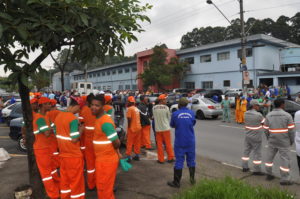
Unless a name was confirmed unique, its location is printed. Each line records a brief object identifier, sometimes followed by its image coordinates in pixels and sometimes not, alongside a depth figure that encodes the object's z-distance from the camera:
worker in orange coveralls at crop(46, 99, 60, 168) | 4.37
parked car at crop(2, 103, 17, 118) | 12.61
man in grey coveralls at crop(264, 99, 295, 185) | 4.98
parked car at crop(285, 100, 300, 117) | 12.14
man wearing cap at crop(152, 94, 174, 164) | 6.35
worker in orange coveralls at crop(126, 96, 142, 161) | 6.52
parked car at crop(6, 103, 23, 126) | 9.98
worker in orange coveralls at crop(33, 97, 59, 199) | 4.10
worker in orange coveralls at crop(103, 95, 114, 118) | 5.23
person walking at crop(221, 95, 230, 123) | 13.86
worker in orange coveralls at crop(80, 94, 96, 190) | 4.59
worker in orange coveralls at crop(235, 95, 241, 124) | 13.83
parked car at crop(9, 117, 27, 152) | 8.05
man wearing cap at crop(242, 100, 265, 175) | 5.59
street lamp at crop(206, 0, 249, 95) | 15.89
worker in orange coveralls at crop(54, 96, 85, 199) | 3.66
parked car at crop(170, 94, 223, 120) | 15.47
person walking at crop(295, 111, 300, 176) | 4.86
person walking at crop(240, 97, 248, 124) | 13.38
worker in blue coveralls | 4.75
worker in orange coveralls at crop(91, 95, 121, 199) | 3.48
